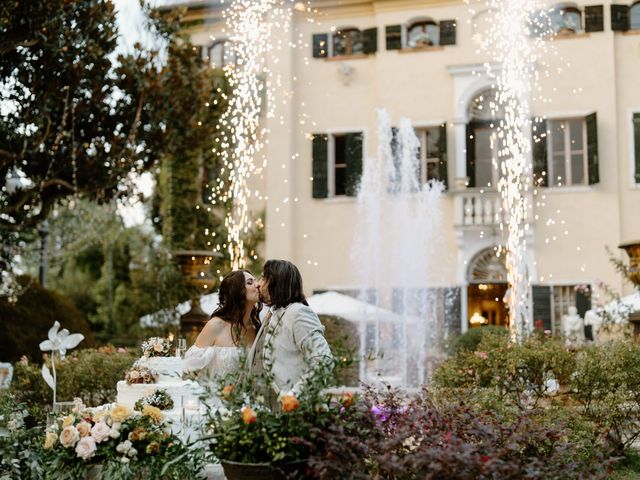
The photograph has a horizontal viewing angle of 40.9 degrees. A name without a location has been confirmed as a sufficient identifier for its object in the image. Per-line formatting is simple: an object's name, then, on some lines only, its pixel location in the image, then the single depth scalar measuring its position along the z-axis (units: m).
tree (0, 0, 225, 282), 13.00
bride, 6.00
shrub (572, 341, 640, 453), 7.71
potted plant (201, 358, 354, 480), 4.35
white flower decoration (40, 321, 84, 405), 7.67
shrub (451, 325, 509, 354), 15.56
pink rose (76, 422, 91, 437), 5.10
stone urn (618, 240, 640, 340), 12.89
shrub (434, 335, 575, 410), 8.64
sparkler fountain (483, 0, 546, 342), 19.12
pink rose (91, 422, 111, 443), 5.07
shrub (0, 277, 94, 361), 14.77
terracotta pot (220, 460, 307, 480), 4.32
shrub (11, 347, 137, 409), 10.57
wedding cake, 6.16
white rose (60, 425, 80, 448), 5.07
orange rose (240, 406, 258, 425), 4.35
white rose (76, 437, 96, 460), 5.01
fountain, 18.44
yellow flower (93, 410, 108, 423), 5.18
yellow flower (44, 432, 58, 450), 5.16
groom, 4.91
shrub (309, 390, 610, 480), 4.14
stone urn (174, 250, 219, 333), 14.44
